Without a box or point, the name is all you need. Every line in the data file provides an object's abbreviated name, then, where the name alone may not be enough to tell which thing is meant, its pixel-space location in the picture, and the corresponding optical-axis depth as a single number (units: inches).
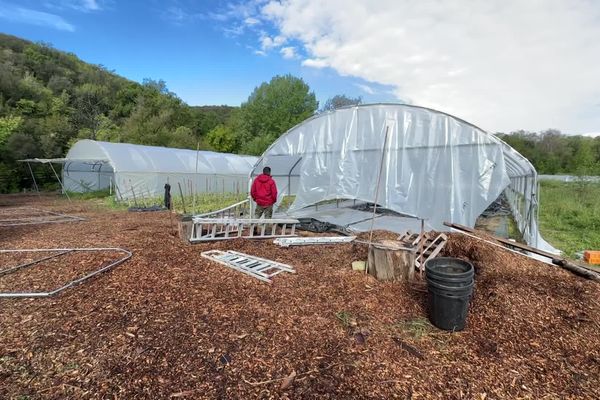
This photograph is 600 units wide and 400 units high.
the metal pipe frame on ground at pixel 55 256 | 155.7
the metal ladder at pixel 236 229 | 280.4
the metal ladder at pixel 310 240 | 269.6
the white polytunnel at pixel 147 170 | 639.1
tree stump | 177.8
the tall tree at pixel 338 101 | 1897.9
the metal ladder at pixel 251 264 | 196.9
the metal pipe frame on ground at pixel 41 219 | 365.1
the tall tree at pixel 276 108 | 1632.6
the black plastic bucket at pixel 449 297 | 131.6
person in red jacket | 319.3
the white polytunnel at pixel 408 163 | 289.4
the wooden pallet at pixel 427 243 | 194.3
